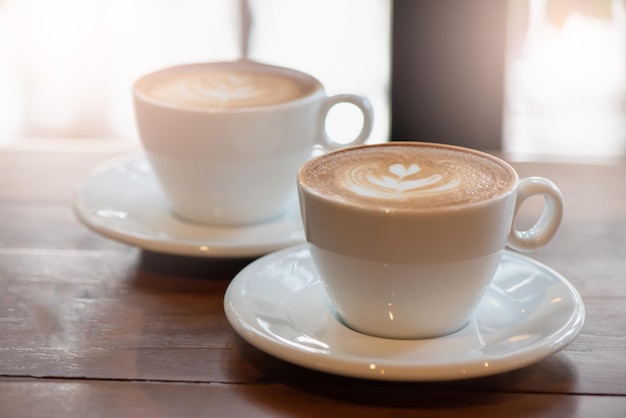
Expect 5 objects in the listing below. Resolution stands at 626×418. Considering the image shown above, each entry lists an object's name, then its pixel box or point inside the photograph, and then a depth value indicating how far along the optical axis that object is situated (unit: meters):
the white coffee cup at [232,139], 0.75
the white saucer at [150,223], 0.72
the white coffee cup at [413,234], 0.61
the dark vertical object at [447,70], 1.09
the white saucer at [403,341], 0.59
